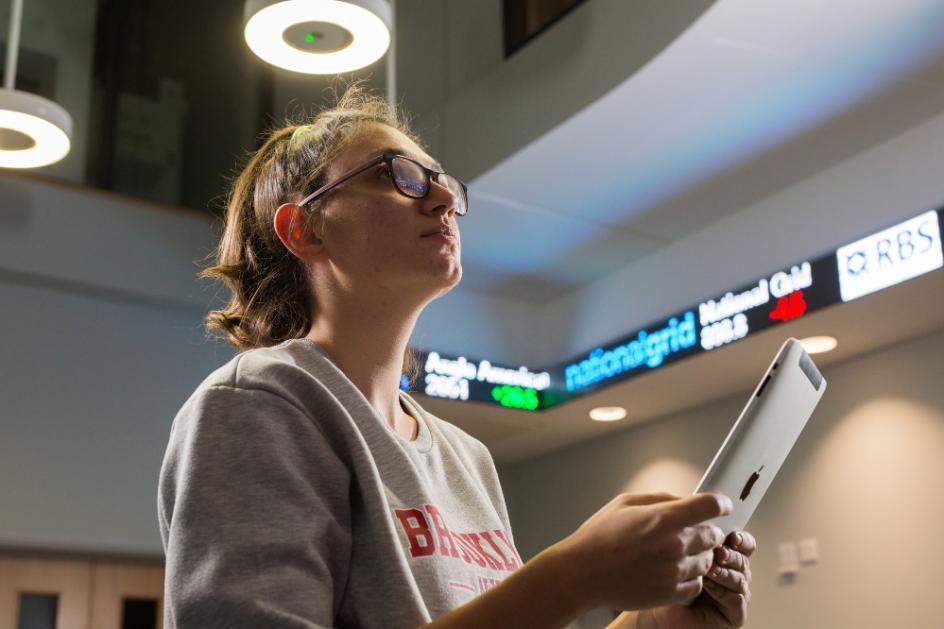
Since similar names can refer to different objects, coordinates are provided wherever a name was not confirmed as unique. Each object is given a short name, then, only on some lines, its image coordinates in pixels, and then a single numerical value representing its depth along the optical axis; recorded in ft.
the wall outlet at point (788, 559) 18.62
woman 3.36
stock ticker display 14.75
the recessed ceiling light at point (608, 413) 21.24
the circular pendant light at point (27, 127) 14.49
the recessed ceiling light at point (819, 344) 17.16
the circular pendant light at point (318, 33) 11.91
